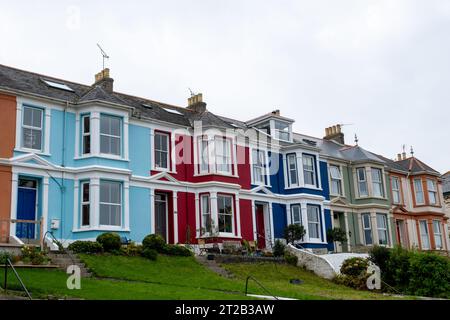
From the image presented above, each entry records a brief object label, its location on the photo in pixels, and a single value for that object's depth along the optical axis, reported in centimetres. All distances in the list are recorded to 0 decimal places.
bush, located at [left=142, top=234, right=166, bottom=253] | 2374
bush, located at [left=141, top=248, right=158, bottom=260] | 2283
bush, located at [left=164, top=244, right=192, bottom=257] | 2409
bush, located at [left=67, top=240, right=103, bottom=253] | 2173
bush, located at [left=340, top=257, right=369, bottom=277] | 2553
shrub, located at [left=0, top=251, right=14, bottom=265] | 1791
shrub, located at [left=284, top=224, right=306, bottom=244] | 3133
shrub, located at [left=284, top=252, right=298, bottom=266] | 2834
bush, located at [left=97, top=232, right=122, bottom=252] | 2244
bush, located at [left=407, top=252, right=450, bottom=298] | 2325
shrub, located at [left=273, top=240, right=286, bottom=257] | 2897
